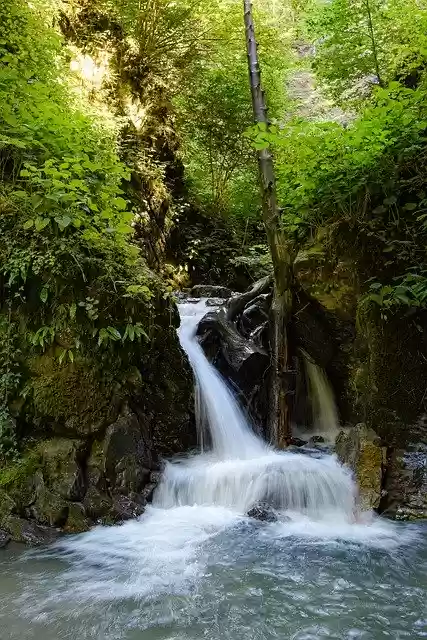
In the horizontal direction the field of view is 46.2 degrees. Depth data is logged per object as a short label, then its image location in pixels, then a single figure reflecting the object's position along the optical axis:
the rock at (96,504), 4.91
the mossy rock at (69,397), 5.23
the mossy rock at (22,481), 4.79
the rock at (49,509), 4.74
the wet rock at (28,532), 4.50
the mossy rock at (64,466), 4.88
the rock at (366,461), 5.19
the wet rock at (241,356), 7.43
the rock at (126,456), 5.20
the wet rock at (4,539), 4.38
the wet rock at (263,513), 5.05
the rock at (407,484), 5.09
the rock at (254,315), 8.41
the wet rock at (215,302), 9.39
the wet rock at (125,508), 4.97
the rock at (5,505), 4.67
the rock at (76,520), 4.74
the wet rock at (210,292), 11.00
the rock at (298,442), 6.78
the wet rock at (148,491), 5.36
